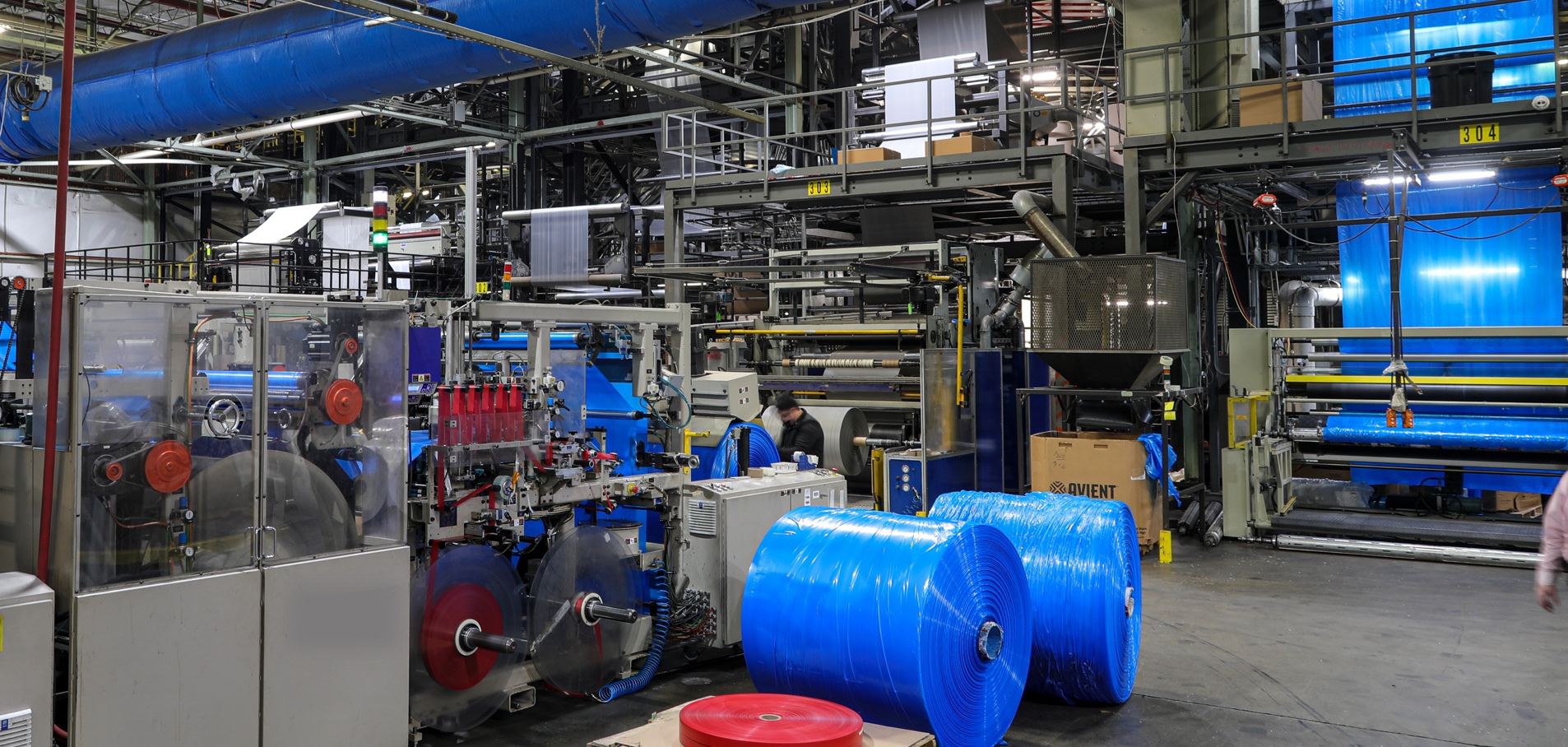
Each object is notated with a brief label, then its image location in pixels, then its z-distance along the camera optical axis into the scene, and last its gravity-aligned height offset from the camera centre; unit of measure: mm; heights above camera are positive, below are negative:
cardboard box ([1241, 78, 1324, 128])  9898 +2768
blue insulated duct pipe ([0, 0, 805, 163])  7293 +2822
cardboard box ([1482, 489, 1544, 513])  11008 -1056
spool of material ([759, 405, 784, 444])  11641 -229
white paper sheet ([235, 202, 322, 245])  11641 +1995
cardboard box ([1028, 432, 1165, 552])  9867 -650
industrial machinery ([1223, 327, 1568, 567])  9555 -382
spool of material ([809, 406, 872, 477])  12047 -369
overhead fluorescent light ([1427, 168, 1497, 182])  10438 +2220
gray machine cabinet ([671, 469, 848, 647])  6348 -806
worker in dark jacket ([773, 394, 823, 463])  11352 -289
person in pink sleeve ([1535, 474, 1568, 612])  4023 -560
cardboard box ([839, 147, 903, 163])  11555 +2669
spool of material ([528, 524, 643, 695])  5590 -1087
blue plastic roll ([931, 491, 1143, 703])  5520 -1007
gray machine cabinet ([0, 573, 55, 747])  3637 -891
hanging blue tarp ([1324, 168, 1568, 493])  9797 +1092
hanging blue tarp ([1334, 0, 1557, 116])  9953 +3462
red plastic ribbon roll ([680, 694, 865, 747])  3453 -1072
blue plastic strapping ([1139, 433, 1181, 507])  9812 -557
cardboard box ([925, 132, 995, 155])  11039 +2674
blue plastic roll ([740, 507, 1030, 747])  4422 -935
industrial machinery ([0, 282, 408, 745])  4016 -451
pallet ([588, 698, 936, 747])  3793 -1197
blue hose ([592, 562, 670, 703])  5887 -1358
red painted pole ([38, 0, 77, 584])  3746 +361
